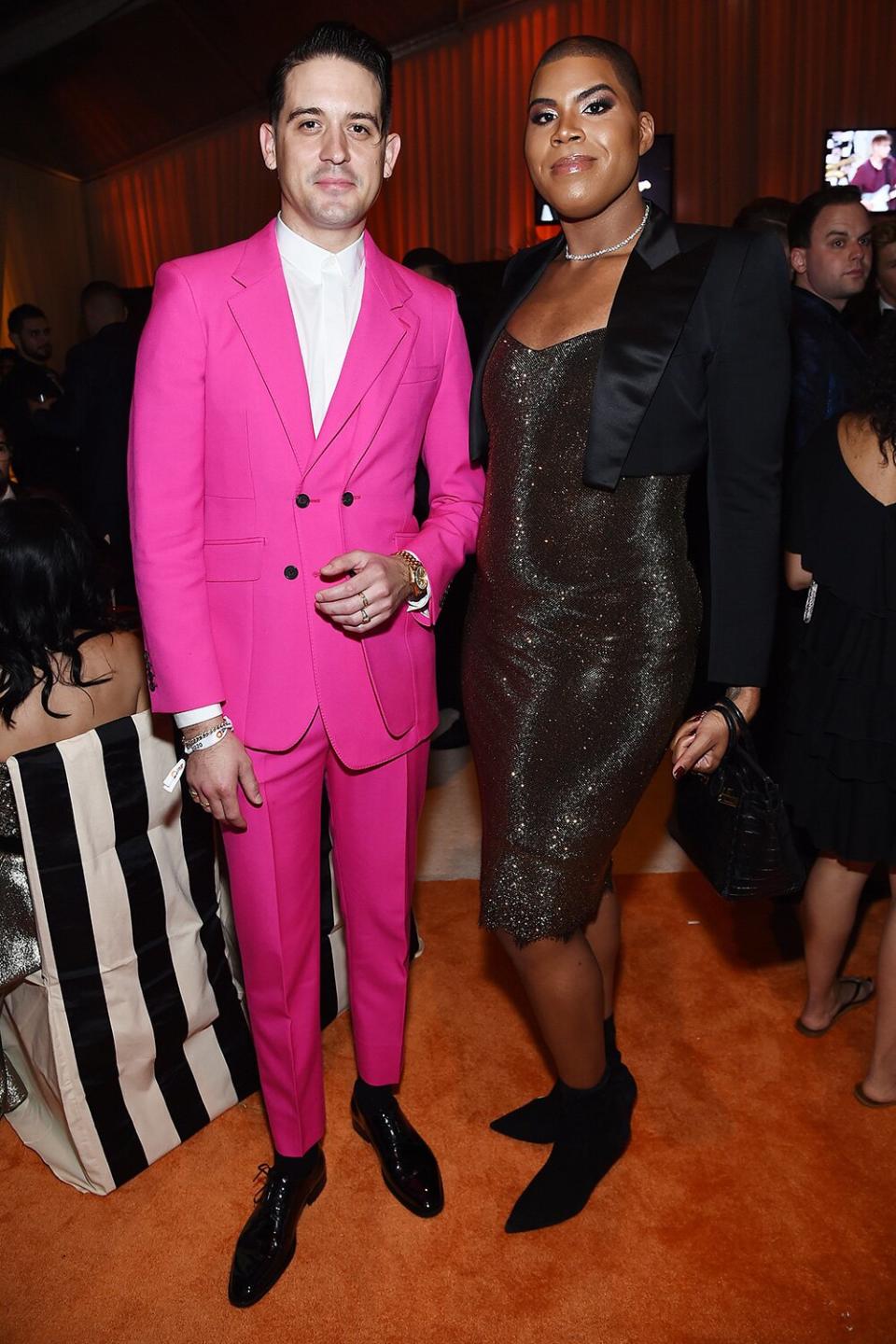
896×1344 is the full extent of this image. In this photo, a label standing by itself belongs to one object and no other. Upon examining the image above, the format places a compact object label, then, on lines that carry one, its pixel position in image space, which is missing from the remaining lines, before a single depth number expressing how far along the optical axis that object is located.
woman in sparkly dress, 1.58
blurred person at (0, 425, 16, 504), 3.60
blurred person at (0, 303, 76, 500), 5.22
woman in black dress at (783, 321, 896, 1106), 2.11
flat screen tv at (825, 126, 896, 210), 10.45
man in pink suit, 1.57
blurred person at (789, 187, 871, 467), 2.70
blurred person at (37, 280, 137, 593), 4.28
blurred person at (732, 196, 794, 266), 3.45
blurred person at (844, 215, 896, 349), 3.49
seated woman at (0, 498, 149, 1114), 2.02
